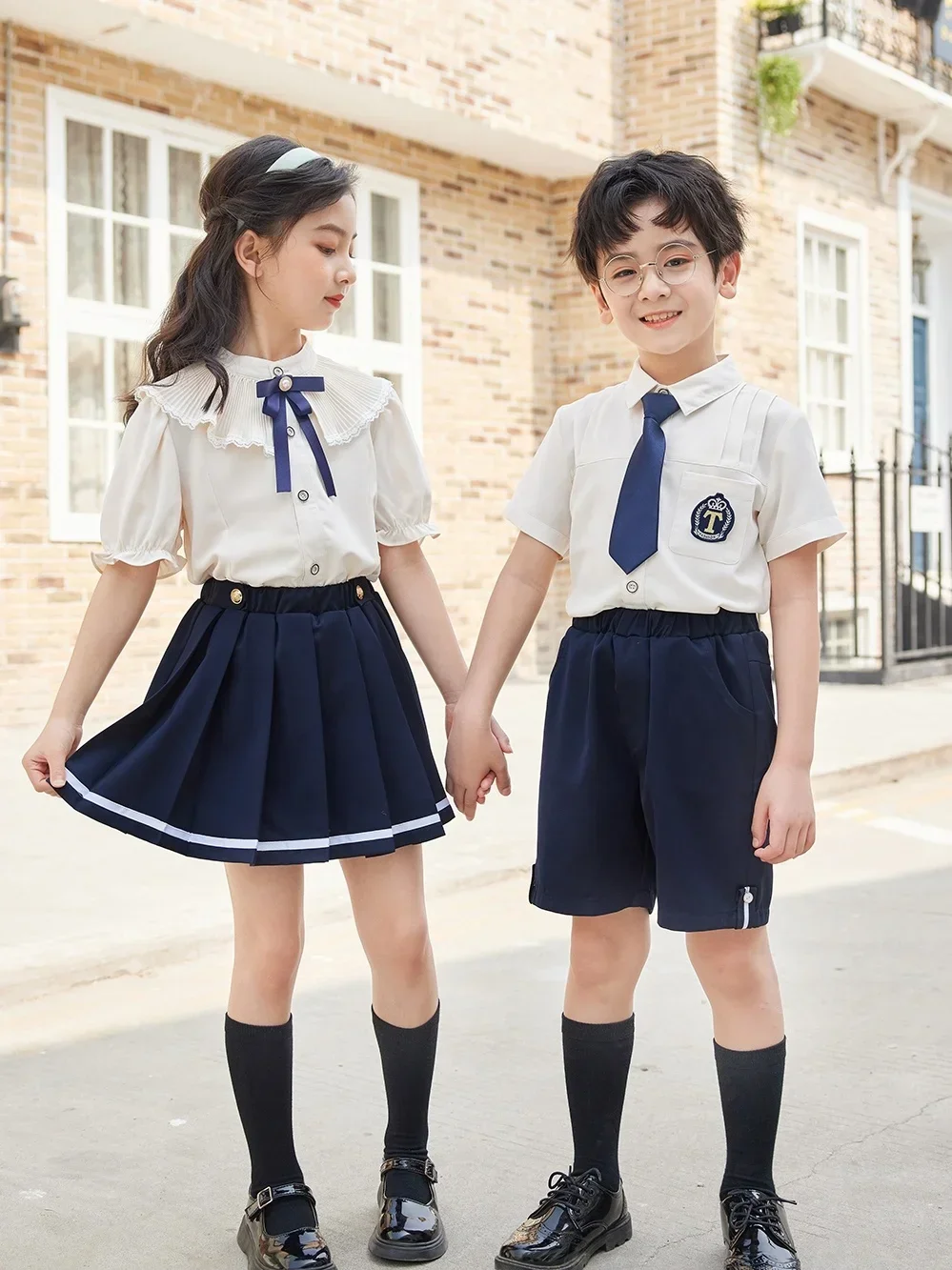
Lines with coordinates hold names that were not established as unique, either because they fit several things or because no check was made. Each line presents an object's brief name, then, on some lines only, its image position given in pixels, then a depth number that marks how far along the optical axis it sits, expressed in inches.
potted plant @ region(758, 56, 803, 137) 495.8
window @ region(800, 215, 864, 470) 540.4
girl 95.7
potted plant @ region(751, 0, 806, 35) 493.0
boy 94.4
